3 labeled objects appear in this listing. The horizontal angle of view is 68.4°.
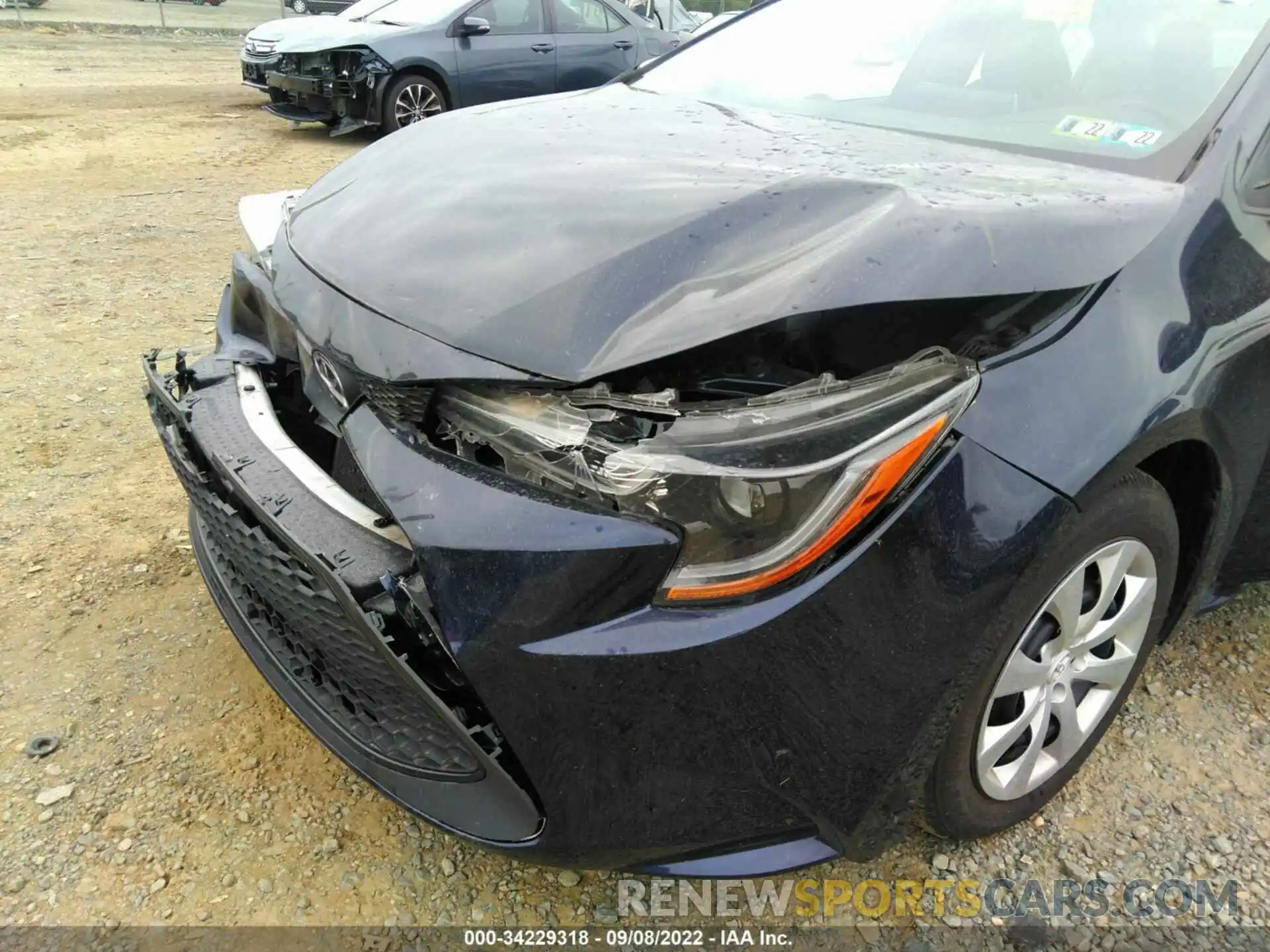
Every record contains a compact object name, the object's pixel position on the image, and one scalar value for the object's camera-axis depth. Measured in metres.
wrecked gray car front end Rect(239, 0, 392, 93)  8.48
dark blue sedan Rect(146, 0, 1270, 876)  1.31
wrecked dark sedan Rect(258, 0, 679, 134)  8.07
